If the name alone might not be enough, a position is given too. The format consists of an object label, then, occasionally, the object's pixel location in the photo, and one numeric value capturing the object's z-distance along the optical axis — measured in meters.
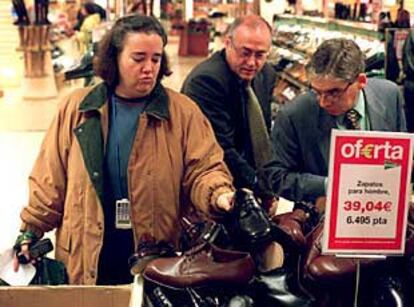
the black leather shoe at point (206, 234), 2.38
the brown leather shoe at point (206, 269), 2.33
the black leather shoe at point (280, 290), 2.35
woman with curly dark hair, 3.08
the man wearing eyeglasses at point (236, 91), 3.69
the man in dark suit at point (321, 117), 2.90
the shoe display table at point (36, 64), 11.73
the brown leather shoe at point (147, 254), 2.49
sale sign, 2.26
